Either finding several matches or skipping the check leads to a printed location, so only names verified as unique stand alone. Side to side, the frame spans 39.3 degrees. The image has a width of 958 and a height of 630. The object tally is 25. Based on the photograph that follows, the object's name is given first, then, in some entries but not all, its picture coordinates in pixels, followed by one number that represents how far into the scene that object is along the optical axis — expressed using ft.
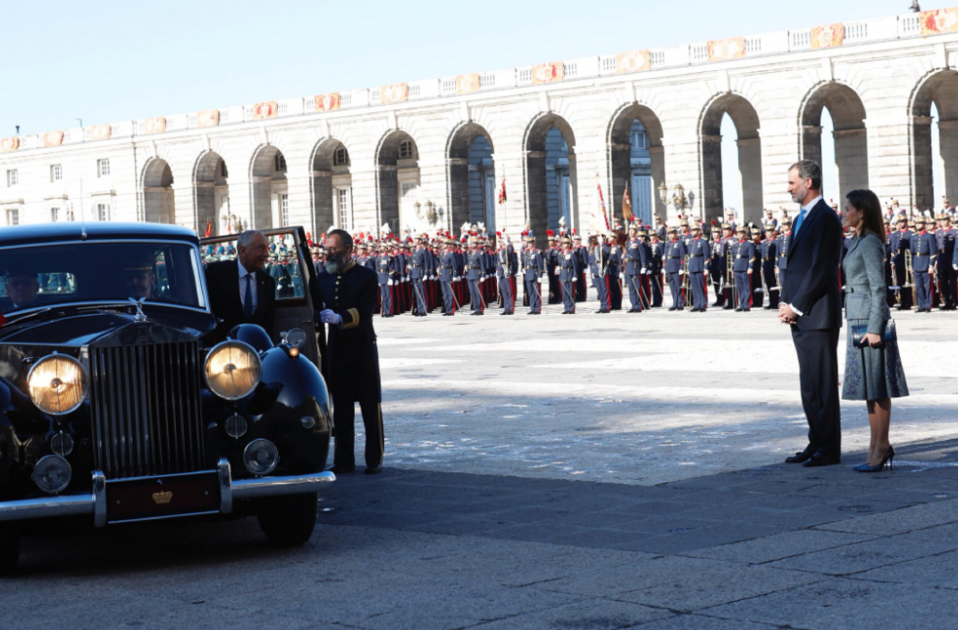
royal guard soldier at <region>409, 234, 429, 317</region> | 116.57
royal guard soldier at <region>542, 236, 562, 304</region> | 120.26
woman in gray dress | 27.58
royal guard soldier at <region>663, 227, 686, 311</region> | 101.45
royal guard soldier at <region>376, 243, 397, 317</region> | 118.01
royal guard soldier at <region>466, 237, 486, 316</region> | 113.39
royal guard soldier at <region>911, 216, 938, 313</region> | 85.66
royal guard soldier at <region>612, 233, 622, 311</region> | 104.17
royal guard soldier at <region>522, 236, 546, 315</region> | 109.29
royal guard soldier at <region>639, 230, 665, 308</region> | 105.60
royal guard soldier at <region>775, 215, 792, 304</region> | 88.89
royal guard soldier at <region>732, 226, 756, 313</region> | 95.30
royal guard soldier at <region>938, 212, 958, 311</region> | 85.66
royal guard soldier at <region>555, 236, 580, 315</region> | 105.09
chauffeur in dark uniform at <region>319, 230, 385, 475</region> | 30.78
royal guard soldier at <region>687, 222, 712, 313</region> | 98.48
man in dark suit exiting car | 26.07
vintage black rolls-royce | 20.22
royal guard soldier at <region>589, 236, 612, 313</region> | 103.71
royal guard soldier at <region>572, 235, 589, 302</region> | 110.83
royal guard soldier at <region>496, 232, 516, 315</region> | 111.04
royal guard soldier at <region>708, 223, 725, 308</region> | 100.48
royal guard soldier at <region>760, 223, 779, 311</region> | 94.32
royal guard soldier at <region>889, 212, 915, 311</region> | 88.38
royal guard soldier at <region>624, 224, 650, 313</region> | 103.76
